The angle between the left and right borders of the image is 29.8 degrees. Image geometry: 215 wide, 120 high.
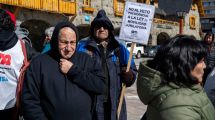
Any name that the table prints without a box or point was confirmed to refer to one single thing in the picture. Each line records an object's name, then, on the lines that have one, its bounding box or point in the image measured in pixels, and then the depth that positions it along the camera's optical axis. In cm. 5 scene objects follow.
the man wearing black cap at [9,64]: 328
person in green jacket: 197
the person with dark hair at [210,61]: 464
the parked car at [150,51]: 3456
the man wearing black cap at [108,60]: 388
